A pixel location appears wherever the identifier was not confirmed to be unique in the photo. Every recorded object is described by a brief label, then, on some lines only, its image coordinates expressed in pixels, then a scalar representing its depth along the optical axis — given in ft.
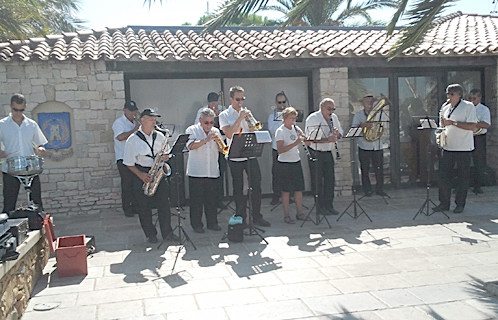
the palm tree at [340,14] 53.72
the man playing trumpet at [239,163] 24.49
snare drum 19.53
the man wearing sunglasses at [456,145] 26.68
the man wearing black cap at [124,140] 28.43
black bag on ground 22.75
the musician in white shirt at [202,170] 23.75
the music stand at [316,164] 25.66
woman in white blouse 25.14
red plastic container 18.72
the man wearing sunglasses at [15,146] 23.65
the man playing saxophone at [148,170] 22.20
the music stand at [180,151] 21.99
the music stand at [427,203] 26.27
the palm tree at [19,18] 30.91
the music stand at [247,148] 22.34
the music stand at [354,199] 26.96
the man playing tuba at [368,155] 32.86
